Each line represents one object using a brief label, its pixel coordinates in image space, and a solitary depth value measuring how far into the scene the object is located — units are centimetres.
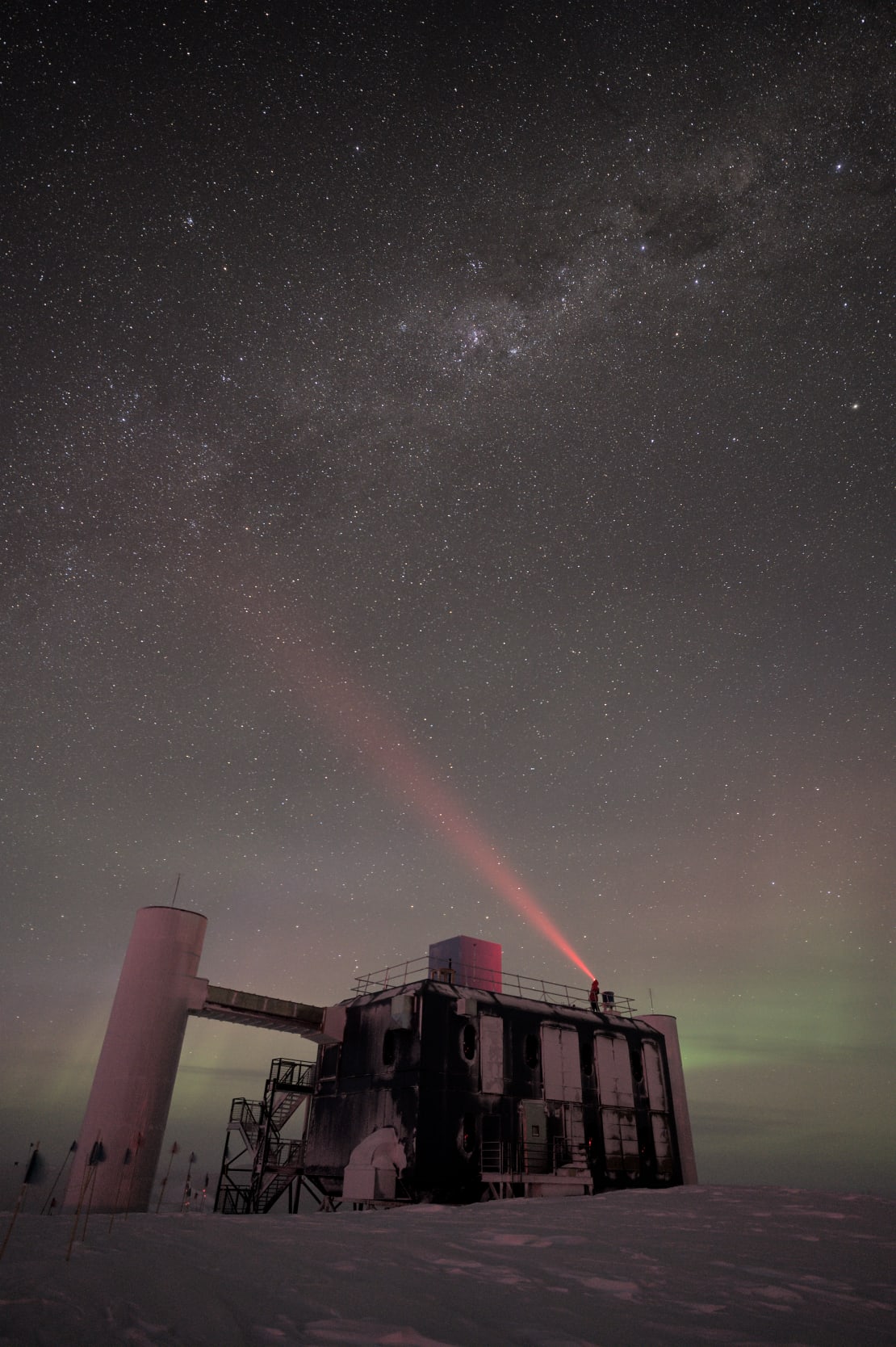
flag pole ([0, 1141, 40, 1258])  1790
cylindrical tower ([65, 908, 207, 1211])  2150
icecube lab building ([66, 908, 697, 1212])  2295
